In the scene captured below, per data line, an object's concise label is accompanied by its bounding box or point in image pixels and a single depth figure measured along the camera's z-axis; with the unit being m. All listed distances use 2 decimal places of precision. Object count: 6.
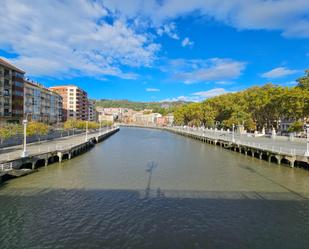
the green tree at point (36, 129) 37.55
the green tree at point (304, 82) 55.88
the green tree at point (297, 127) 48.46
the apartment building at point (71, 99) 126.67
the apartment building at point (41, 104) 72.89
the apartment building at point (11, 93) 54.69
